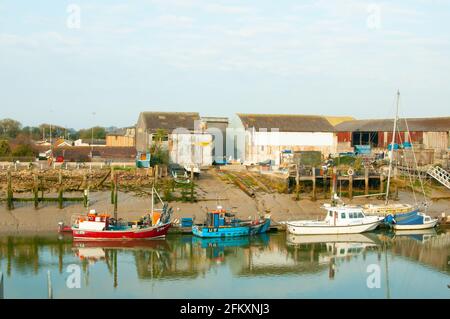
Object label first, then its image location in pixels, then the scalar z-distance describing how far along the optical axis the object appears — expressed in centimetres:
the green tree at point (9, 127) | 9144
